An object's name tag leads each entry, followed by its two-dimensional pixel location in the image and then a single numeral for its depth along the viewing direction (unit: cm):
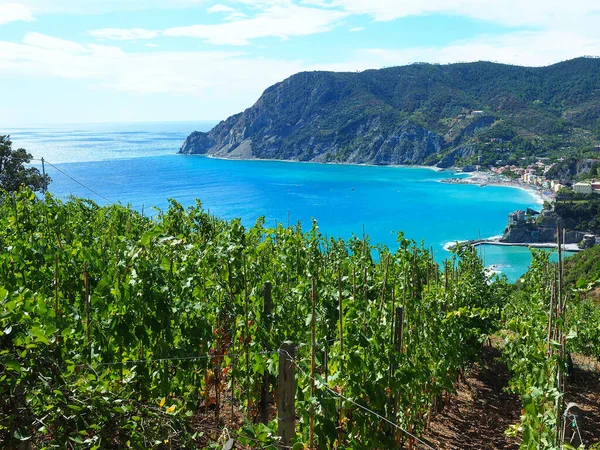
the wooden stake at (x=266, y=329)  500
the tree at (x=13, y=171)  3359
